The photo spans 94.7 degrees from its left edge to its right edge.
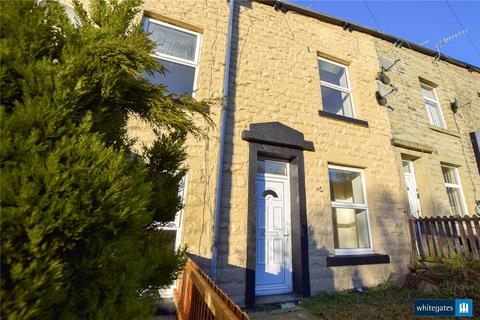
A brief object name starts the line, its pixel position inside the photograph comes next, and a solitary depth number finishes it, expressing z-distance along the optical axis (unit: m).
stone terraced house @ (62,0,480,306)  3.71
